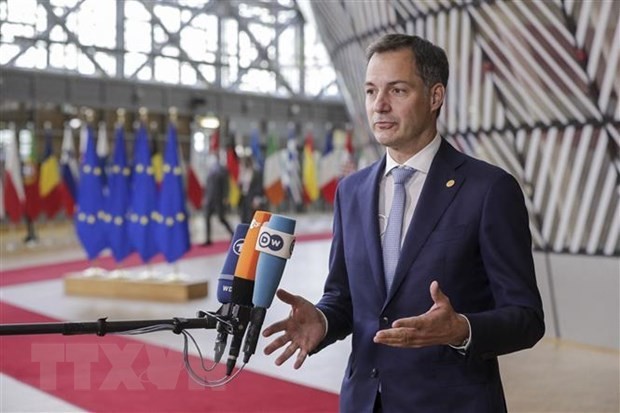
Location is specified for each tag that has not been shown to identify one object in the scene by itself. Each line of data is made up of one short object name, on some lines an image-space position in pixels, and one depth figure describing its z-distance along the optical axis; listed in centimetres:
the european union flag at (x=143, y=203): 1225
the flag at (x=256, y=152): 2332
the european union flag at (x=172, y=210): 1203
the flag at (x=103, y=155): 1331
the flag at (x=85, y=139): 1287
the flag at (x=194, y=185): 2108
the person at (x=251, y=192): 1781
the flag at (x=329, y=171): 2419
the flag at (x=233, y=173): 2283
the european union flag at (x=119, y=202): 1264
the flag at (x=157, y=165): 1278
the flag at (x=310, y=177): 2536
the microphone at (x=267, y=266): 208
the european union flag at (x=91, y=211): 1288
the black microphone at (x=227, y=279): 212
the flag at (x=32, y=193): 1956
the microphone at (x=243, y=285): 206
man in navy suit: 224
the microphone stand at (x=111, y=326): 200
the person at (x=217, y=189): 1869
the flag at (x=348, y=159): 2248
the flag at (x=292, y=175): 2452
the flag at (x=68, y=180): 1967
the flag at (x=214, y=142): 1998
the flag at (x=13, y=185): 1833
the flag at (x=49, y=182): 1953
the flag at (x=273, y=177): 2400
